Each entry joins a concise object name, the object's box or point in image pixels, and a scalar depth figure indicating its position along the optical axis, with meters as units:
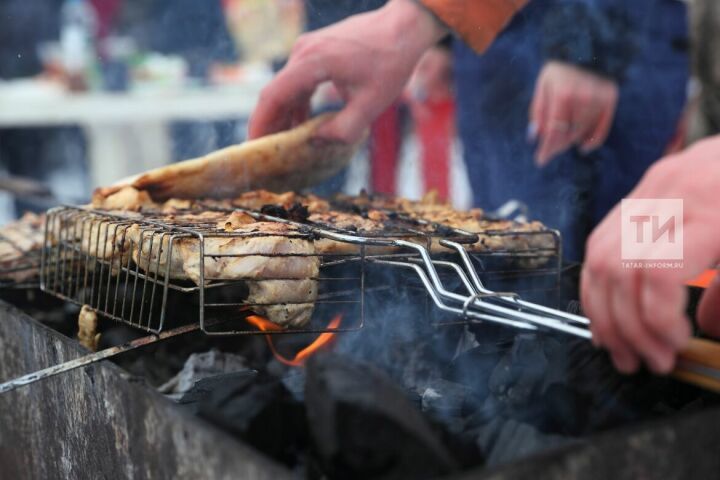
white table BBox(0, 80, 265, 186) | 4.22
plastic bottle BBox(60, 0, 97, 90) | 4.51
